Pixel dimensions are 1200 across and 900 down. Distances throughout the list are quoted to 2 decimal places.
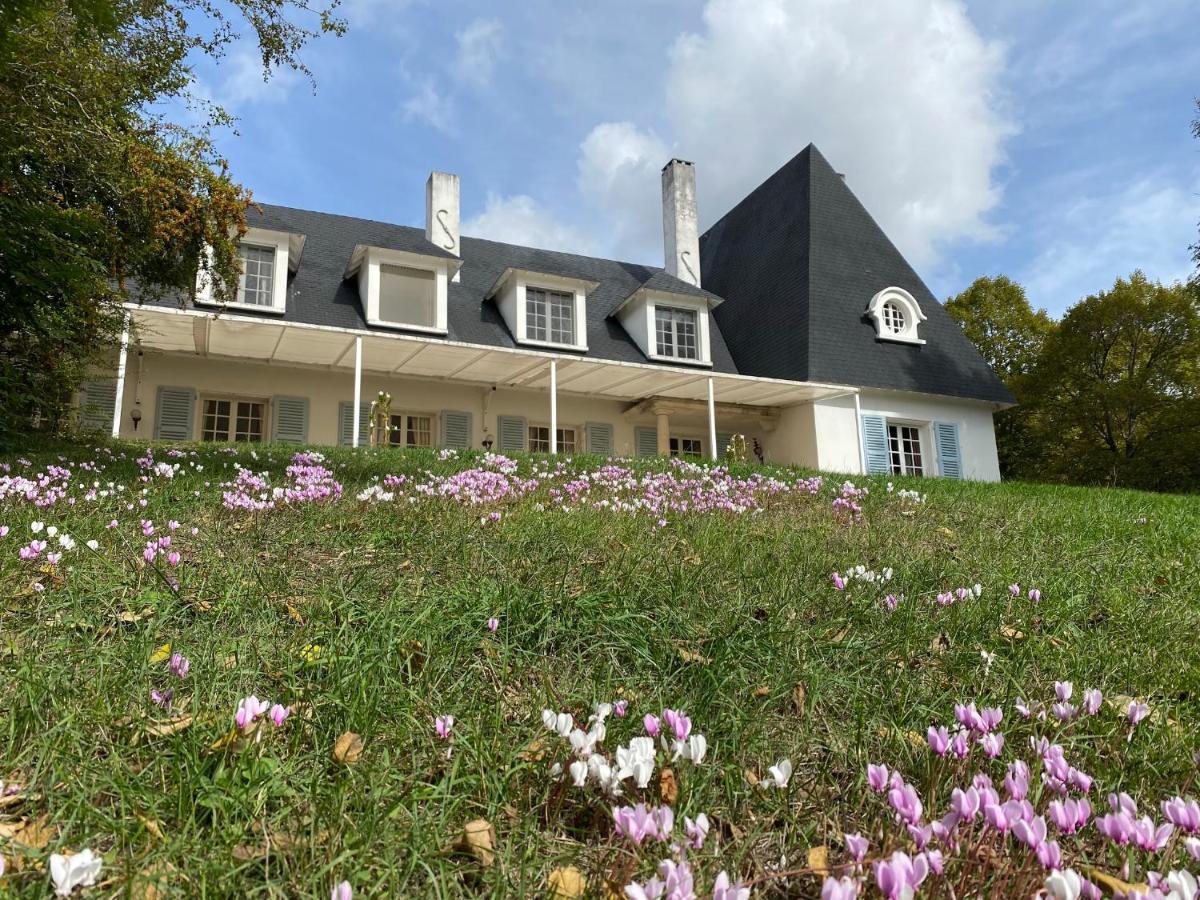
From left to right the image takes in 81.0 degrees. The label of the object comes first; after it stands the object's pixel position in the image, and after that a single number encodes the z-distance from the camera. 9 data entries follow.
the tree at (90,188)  7.07
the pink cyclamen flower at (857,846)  1.24
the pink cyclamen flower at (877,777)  1.49
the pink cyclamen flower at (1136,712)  1.86
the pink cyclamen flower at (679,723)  1.63
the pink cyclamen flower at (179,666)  2.00
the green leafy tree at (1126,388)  20.66
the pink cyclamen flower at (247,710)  1.62
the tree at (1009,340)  24.45
